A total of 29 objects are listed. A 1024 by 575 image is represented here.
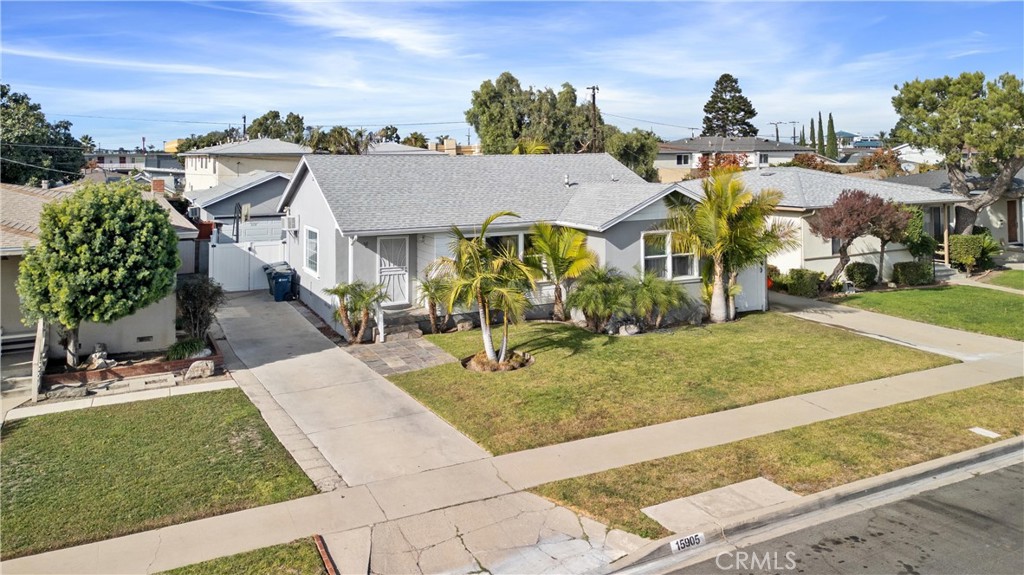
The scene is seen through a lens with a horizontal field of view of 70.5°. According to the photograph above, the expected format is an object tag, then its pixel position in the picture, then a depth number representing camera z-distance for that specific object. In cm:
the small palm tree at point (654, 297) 1692
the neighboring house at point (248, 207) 2766
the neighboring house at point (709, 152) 6548
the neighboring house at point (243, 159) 4834
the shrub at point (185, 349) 1386
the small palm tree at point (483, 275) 1350
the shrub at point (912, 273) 2359
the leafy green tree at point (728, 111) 8969
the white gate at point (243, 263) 2259
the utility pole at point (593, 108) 4344
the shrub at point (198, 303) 1474
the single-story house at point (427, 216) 1731
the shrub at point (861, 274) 2306
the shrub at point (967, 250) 2573
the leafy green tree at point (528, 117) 5078
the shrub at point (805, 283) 2211
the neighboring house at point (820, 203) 2294
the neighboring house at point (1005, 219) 3016
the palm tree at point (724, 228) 1756
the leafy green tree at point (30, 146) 3959
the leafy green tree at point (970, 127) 2606
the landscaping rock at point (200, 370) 1351
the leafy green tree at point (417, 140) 6769
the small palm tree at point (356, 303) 1611
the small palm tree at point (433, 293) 1487
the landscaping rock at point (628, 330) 1697
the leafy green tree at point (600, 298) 1659
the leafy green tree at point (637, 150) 4381
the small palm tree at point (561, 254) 1753
